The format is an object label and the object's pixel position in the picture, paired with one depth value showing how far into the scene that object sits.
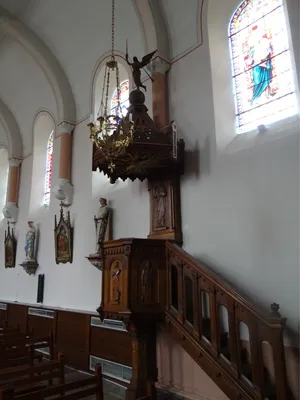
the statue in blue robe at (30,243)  8.27
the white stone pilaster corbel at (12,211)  9.65
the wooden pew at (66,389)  2.16
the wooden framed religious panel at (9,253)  9.26
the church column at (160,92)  5.54
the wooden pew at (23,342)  4.88
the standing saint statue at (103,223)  6.24
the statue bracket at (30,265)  8.14
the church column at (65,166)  7.41
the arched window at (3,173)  11.06
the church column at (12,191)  9.66
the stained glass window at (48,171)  8.94
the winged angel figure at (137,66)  5.12
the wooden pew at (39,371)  2.92
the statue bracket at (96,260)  5.90
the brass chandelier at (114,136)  4.28
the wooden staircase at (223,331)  3.04
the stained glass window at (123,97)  6.88
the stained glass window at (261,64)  4.52
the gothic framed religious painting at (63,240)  7.20
